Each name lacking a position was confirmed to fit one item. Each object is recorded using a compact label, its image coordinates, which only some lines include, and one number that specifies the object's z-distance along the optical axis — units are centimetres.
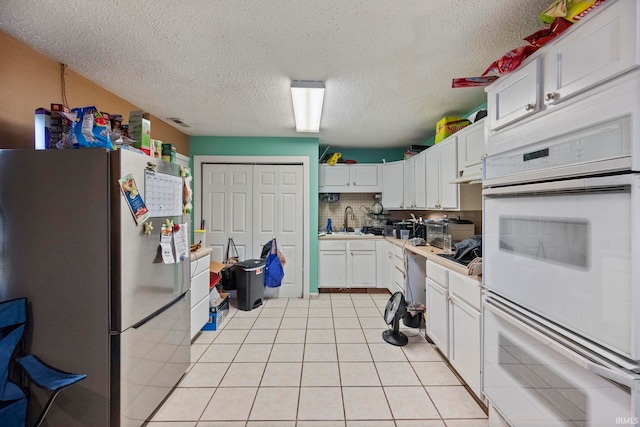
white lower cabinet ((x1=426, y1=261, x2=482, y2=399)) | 165
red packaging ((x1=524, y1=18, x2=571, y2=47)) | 108
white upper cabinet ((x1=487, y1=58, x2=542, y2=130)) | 115
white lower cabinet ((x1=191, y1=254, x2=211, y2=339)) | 233
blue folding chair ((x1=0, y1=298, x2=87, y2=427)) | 114
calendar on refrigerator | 149
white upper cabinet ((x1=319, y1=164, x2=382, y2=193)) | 423
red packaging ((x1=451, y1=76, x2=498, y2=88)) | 160
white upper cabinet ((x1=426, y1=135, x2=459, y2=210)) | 251
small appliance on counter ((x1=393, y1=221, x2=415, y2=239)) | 361
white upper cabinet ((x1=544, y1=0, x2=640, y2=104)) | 79
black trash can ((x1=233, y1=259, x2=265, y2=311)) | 327
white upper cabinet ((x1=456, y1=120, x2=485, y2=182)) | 205
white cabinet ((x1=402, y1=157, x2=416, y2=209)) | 359
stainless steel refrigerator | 128
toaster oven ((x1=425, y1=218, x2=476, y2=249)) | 260
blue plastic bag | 352
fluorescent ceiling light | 206
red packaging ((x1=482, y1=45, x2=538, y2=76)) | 125
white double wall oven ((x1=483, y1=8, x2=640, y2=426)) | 80
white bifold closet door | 376
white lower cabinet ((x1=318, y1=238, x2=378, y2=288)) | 393
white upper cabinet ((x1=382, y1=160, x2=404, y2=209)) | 398
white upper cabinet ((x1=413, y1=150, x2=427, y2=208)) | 323
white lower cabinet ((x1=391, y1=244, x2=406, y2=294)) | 325
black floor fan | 244
